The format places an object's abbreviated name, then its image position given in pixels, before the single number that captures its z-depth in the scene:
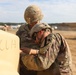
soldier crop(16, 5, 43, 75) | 3.11
